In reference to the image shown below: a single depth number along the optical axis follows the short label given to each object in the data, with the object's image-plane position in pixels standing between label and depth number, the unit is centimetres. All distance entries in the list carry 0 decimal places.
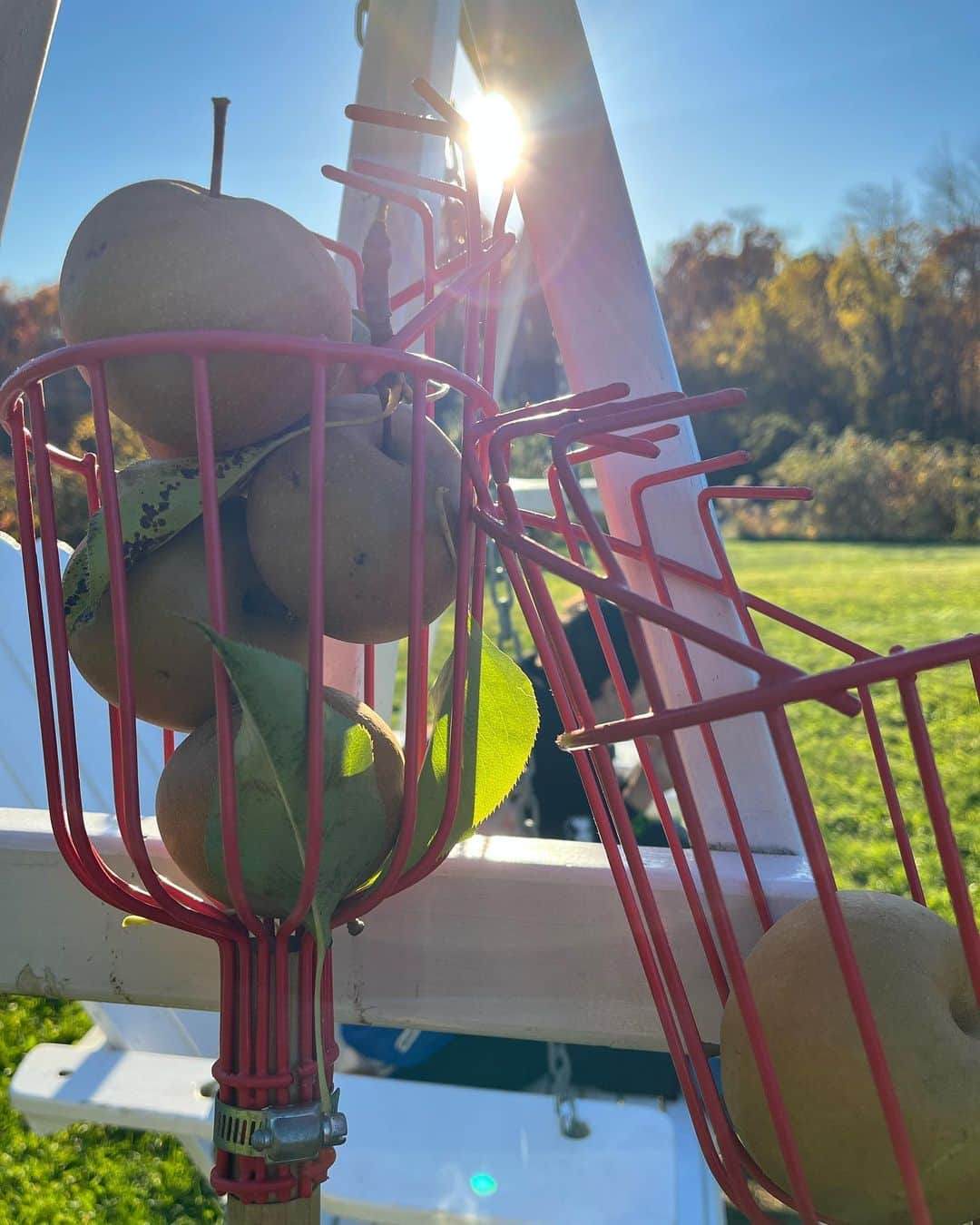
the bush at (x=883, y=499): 1210
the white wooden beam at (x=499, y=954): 77
